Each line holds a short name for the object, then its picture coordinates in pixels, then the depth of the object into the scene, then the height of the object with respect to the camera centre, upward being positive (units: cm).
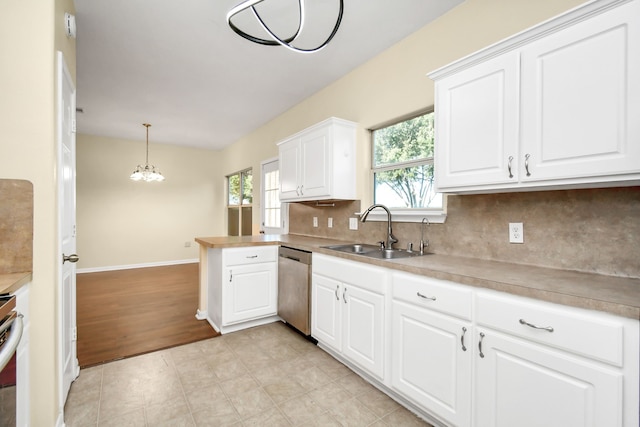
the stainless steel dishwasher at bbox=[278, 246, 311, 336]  265 -72
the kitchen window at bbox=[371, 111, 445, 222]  240 +38
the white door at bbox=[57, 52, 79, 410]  161 -10
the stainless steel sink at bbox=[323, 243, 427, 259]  235 -33
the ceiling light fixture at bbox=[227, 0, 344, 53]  145 +102
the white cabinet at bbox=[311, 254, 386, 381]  192 -72
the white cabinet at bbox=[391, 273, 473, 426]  145 -71
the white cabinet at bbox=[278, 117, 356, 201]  288 +51
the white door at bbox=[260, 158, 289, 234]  443 +11
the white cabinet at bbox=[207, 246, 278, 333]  284 -75
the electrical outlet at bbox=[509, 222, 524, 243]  176 -11
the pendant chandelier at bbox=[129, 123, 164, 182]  526 +61
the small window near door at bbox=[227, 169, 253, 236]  595 +17
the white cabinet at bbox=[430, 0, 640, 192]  120 +50
